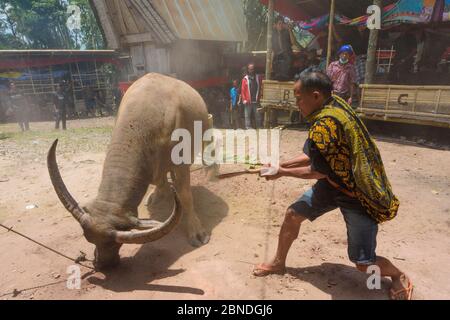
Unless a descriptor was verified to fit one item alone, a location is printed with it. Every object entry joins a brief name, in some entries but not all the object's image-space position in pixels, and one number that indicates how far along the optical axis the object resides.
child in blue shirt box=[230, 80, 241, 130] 13.09
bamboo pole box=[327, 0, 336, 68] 10.19
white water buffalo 3.54
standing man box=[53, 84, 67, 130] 14.98
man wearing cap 8.76
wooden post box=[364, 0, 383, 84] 9.31
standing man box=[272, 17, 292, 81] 13.05
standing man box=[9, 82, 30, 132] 16.44
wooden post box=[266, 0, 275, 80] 11.56
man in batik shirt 2.83
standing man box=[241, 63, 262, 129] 11.76
